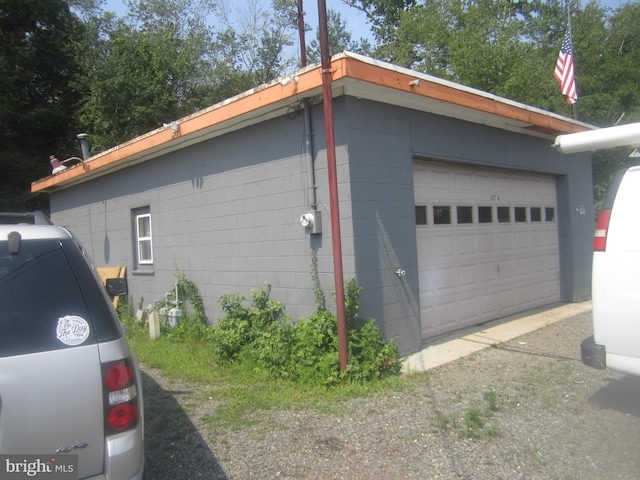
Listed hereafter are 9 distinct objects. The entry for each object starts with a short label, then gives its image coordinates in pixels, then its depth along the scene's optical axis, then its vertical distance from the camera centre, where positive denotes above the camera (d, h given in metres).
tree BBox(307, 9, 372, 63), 27.86 +11.86
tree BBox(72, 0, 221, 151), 17.44 +6.42
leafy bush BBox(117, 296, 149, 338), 8.54 -1.34
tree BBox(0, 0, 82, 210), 17.59 +6.67
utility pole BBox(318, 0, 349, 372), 5.19 +0.62
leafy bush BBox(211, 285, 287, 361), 6.13 -1.03
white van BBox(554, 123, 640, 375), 3.92 -0.44
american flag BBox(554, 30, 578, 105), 11.52 +3.78
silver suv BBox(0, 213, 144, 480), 2.15 -0.52
